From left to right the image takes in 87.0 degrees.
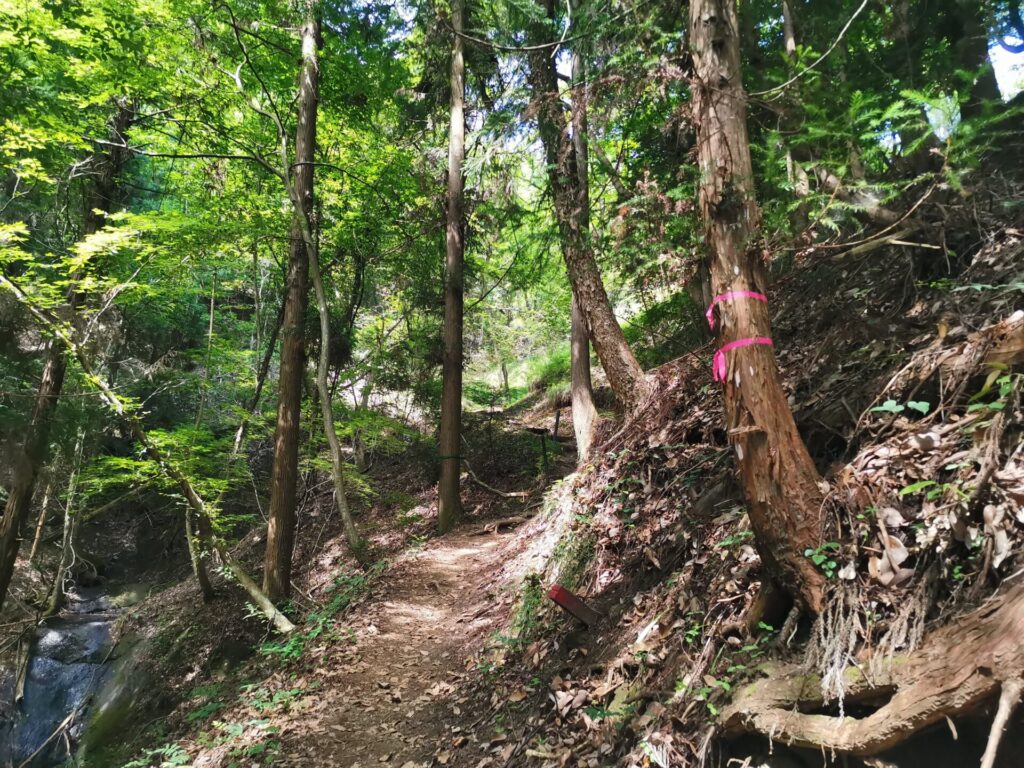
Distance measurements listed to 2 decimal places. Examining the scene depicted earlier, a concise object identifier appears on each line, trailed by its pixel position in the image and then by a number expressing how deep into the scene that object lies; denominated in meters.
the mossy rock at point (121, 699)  8.51
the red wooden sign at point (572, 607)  4.39
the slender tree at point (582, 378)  7.30
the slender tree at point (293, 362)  8.25
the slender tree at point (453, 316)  10.73
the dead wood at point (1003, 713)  1.63
